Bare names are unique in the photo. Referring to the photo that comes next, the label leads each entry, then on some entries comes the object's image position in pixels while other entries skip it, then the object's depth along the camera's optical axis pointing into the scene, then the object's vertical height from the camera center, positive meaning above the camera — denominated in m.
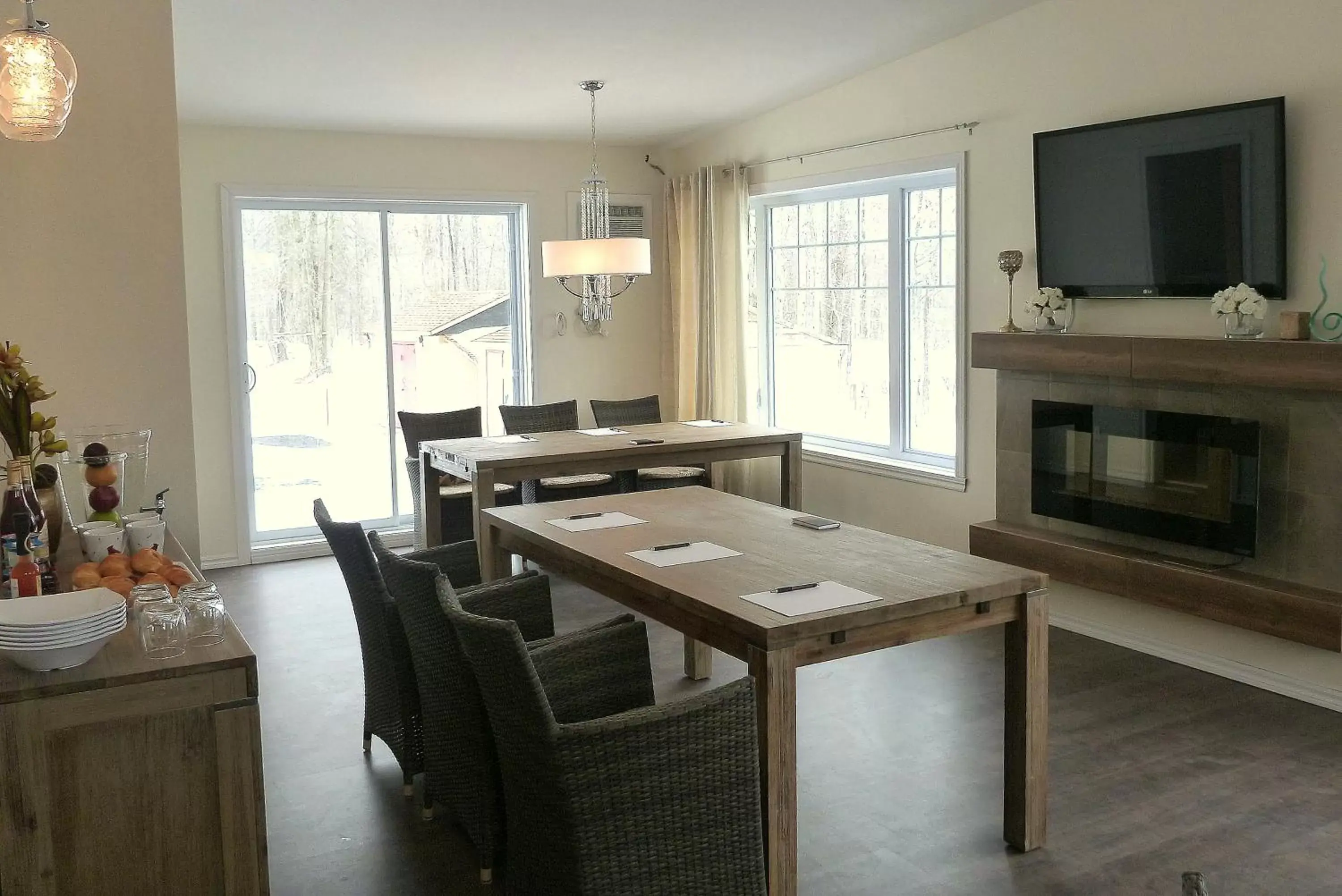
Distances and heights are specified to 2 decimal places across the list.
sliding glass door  6.73 +0.23
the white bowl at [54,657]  2.12 -0.50
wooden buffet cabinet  2.09 -0.73
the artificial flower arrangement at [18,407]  2.82 -0.06
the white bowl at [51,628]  2.09 -0.44
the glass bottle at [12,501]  2.68 -0.27
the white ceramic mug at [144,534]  2.94 -0.39
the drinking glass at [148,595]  2.38 -0.44
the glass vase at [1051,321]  5.01 +0.17
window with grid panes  5.94 +0.28
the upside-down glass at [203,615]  2.32 -0.47
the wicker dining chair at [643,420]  6.45 -0.30
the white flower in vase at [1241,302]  4.12 +0.19
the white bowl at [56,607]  2.32 -0.45
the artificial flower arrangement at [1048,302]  4.96 +0.25
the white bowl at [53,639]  2.10 -0.46
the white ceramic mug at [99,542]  2.89 -0.40
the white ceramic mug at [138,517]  3.00 -0.36
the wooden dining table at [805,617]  2.62 -0.58
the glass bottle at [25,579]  2.49 -0.42
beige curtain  7.17 +0.46
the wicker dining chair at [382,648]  3.24 -0.78
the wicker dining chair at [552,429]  6.36 -0.33
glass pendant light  2.67 +0.70
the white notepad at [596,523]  3.71 -0.49
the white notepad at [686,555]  3.22 -0.53
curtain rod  5.43 +1.15
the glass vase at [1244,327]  4.21 +0.10
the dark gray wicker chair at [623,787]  2.27 -0.85
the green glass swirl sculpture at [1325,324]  3.99 +0.10
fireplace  4.27 -0.46
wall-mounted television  4.14 +0.59
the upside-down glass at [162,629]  2.26 -0.48
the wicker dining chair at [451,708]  2.89 -0.85
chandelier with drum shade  5.30 +0.52
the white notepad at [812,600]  2.71 -0.56
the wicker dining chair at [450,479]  5.94 -0.54
